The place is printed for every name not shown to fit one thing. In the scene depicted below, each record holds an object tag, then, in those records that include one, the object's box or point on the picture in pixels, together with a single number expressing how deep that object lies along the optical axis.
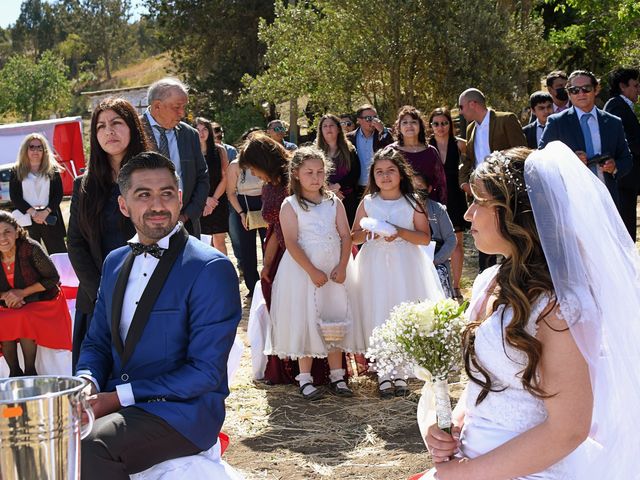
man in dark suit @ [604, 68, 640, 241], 9.70
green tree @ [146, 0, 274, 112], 33.41
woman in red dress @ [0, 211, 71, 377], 7.34
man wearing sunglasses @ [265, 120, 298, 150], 10.23
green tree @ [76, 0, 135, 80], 86.62
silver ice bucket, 2.56
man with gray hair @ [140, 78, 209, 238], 6.32
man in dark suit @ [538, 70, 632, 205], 8.44
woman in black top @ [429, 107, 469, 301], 10.09
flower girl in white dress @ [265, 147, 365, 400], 7.02
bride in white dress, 3.01
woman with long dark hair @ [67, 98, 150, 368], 5.29
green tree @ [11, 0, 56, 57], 93.75
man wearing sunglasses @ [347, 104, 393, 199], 10.78
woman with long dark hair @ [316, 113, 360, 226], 9.90
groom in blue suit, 3.70
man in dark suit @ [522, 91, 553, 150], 10.58
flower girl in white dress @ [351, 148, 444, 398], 7.12
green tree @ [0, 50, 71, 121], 55.81
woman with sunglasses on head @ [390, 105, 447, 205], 8.36
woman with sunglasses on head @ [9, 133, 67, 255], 11.73
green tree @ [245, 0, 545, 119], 18.12
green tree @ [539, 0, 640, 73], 12.39
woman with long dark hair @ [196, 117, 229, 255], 10.98
